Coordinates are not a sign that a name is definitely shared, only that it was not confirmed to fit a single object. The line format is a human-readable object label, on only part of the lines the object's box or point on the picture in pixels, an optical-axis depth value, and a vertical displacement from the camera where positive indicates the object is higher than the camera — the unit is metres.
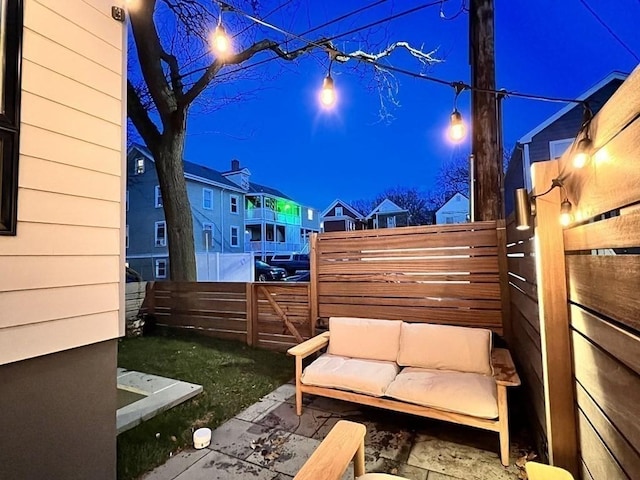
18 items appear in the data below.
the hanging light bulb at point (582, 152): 1.20 +0.39
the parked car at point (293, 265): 14.60 -0.29
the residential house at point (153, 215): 13.95 +2.09
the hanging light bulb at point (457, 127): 3.26 +1.32
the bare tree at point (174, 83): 5.99 +3.56
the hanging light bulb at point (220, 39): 2.64 +1.85
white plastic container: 2.37 -1.32
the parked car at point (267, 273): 13.06 -0.57
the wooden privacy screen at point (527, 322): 1.95 -0.50
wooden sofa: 2.25 -0.99
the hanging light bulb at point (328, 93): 3.02 +1.59
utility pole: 3.54 +1.46
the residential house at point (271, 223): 17.88 +2.16
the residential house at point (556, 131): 6.80 +2.81
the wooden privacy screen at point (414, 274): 3.18 -0.20
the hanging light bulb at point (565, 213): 1.47 +0.19
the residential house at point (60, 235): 1.54 +0.15
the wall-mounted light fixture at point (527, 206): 1.54 +0.24
